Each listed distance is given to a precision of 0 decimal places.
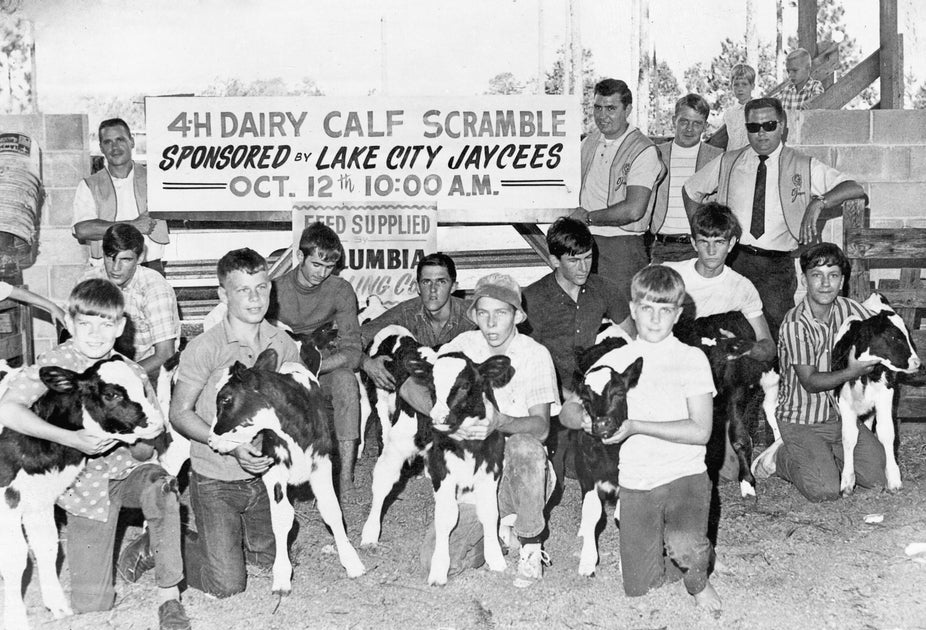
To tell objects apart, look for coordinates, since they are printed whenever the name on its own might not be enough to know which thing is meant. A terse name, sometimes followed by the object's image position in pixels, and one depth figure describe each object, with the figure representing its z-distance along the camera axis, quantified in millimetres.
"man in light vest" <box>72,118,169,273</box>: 7441
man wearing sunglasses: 7102
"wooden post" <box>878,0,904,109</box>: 9227
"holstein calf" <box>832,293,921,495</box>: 6102
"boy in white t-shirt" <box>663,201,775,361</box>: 6055
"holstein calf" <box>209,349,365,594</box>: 4598
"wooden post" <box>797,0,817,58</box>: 9891
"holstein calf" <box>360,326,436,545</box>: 5383
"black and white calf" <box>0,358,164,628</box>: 4320
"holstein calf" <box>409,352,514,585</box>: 4738
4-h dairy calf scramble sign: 7922
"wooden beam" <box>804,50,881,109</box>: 9498
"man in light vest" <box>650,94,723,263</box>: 7852
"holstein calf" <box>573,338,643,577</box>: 4547
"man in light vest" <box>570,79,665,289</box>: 7340
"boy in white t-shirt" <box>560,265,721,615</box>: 4387
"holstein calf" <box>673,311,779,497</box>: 5988
